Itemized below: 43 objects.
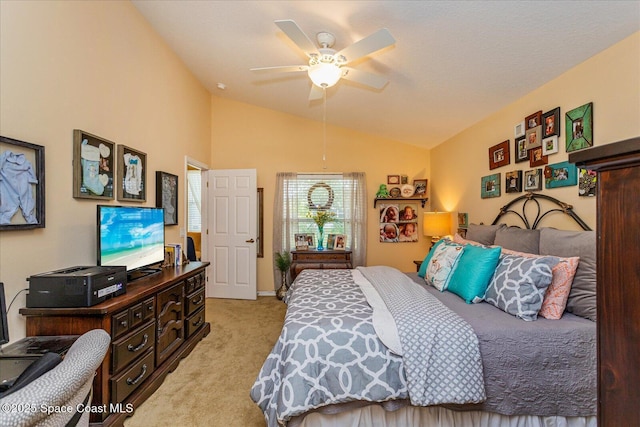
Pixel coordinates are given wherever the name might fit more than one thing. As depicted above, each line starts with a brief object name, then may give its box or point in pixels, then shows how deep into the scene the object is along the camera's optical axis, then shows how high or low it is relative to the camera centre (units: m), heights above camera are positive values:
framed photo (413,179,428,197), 4.74 +0.42
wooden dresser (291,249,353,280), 4.35 -0.71
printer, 1.68 -0.45
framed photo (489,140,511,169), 2.93 +0.60
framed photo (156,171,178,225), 3.20 +0.22
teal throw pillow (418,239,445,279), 2.85 -0.53
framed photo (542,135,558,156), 2.34 +0.55
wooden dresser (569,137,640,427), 0.51 -0.13
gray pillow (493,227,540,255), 2.27 -0.23
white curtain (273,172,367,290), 4.72 +0.08
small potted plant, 4.56 -0.87
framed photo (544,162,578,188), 2.18 +0.29
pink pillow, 1.77 -0.48
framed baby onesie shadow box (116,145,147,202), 2.57 +0.37
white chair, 0.52 -0.36
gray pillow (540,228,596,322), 1.75 -0.37
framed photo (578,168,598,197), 2.00 +0.20
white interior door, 4.55 -0.31
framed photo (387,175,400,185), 4.80 +0.56
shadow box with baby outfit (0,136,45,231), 1.57 +0.19
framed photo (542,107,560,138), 2.32 +0.73
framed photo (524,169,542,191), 2.53 +0.29
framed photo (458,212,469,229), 3.70 -0.10
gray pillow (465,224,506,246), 2.83 -0.22
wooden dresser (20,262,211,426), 1.71 -0.86
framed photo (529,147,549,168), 2.48 +0.47
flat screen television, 2.14 -0.20
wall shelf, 4.65 +0.22
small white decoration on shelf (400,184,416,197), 4.68 +0.37
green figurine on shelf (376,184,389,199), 4.69 +0.34
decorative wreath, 4.77 +0.30
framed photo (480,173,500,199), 3.09 +0.29
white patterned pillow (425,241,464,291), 2.40 -0.46
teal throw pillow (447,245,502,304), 2.08 -0.45
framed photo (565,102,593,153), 2.03 +0.62
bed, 1.51 -0.82
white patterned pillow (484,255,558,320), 1.76 -0.47
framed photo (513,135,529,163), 2.68 +0.60
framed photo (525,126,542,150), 2.51 +0.67
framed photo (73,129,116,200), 2.08 +0.37
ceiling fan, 1.88 +1.15
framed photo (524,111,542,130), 2.50 +0.82
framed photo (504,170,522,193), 2.76 +0.30
